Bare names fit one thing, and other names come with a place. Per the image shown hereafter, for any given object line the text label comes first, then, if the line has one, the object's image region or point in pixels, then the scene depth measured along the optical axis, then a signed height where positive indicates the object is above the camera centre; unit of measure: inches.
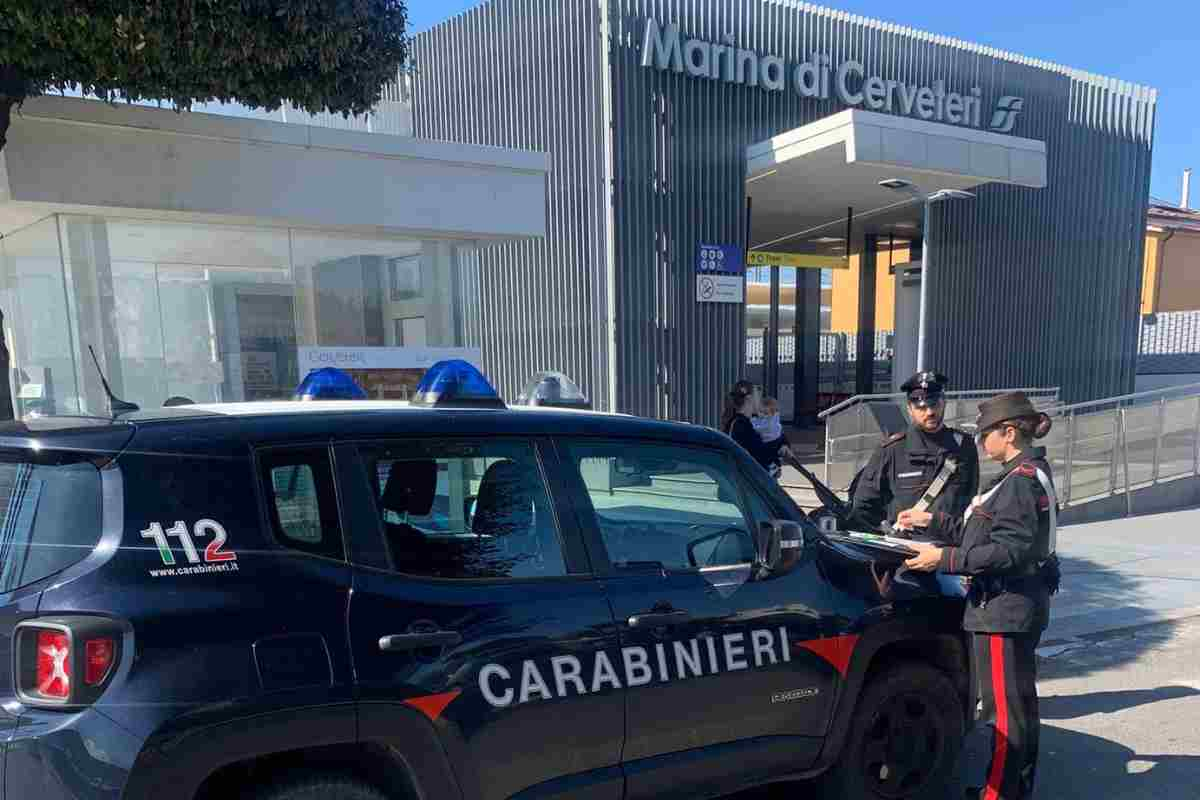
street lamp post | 424.8 +39.5
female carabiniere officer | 118.5 -41.6
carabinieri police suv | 70.9 -30.8
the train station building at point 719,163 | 453.4 +95.9
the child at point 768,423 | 300.0 -38.5
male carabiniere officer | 172.7 -33.3
